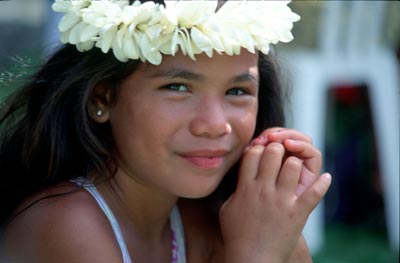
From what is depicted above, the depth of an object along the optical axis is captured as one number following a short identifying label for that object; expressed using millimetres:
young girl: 3366
